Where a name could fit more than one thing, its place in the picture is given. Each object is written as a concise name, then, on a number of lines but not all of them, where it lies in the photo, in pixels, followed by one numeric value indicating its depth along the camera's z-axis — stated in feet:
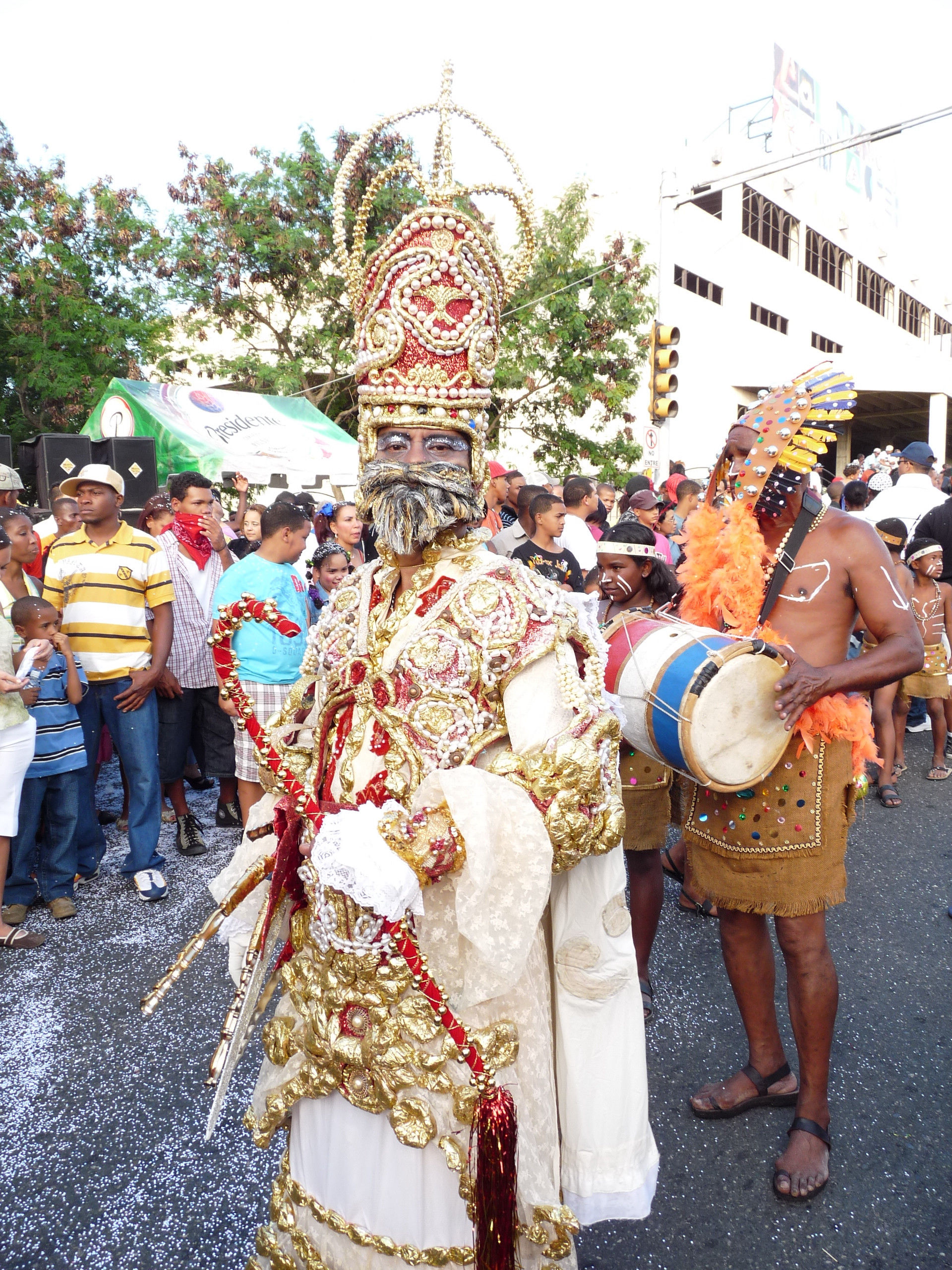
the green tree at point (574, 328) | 52.08
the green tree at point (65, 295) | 48.16
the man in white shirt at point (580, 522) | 24.90
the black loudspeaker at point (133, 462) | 28.50
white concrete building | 71.72
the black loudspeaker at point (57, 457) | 27.09
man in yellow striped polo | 16.14
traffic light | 36.83
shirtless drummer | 9.08
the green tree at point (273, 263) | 47.11
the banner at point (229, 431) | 38.65
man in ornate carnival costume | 5.66
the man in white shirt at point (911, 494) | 27.53
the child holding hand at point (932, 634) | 22.53
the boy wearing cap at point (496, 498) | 26.50
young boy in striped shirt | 15.34
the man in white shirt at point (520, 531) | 21.45
